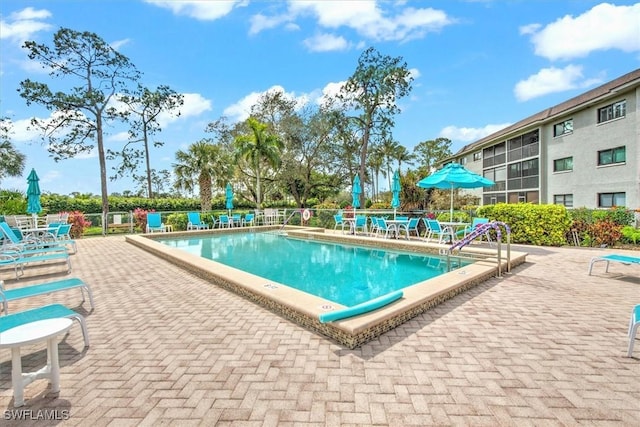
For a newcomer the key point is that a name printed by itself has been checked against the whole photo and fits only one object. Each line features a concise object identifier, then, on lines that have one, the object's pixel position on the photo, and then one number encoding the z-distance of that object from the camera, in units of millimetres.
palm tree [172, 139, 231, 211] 19812
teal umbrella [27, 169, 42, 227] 10000
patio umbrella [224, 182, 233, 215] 17641
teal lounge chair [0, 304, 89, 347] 2620
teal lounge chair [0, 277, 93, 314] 3566
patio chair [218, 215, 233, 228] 16203
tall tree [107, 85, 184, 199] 25062
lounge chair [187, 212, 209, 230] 15383
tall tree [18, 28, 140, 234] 19375
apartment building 13641
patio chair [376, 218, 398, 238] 11000
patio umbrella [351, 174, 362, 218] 13727
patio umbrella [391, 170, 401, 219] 11883
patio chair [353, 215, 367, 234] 12555
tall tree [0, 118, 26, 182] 24641
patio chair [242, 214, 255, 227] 16719
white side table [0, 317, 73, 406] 2160
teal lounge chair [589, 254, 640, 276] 5238
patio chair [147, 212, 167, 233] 14188
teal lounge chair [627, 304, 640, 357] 2735
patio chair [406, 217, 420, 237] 11180
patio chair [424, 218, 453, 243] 9405
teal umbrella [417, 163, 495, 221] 9023
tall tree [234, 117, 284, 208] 20766
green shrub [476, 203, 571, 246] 9305
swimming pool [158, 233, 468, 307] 6043
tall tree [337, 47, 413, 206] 19906
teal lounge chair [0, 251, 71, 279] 5807
